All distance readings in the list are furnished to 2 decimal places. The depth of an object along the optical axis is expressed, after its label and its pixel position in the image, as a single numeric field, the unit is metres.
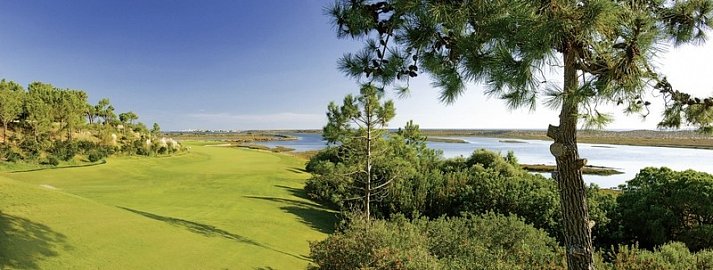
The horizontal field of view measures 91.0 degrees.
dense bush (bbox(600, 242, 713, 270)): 5.33
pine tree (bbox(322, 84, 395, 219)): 11.25
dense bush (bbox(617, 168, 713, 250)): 9.97
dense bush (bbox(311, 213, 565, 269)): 5.46
